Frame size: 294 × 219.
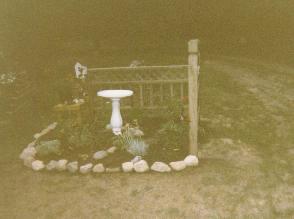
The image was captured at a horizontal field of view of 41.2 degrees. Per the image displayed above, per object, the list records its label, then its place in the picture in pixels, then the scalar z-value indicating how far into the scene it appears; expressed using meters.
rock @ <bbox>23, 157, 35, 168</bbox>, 7.10
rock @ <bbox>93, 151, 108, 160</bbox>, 7.05
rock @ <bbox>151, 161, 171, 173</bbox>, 6.55
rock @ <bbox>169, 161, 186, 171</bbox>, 6.57
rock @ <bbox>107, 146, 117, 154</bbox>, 7.24
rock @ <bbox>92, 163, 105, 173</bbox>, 6.66
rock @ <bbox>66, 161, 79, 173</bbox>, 6.71
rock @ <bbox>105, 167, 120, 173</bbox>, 6.65
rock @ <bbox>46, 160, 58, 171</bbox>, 6.84
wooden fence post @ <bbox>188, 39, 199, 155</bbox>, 6.55
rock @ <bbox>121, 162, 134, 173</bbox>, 6.62
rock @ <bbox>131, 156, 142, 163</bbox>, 6.74
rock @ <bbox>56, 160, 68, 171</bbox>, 6.79
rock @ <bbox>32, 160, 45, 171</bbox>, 6.89
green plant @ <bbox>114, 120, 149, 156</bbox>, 6.93
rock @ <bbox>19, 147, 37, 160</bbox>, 7.32
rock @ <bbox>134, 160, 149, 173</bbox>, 6.57
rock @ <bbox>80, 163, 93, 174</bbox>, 6.67
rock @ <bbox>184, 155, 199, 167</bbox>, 6.69
